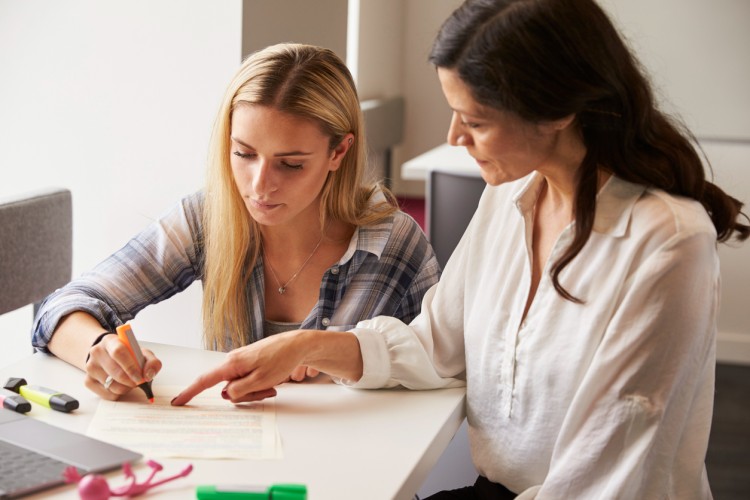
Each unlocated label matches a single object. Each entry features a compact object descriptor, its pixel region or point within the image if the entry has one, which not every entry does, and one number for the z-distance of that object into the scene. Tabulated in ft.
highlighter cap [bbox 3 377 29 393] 4.28
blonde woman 5.21
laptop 3.37
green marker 3.28
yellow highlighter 4.11
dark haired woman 3.77
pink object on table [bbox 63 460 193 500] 3.27
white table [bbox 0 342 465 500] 3.57
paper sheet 3.79
